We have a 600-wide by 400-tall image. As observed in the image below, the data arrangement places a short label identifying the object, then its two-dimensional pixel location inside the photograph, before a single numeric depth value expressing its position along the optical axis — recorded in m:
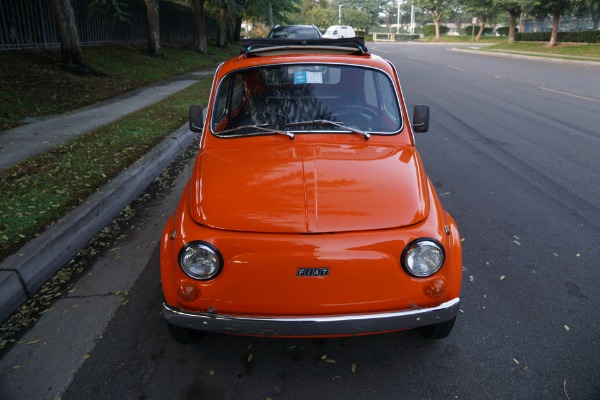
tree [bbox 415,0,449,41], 78.69
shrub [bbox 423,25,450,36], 86.19
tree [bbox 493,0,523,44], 36.60
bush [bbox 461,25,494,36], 79.08
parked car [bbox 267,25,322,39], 16.44
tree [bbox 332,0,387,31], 91.62
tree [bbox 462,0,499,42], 46.54
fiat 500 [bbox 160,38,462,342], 2.39
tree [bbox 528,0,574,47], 33.00
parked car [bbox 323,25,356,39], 28.48
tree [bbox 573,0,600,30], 28.78
